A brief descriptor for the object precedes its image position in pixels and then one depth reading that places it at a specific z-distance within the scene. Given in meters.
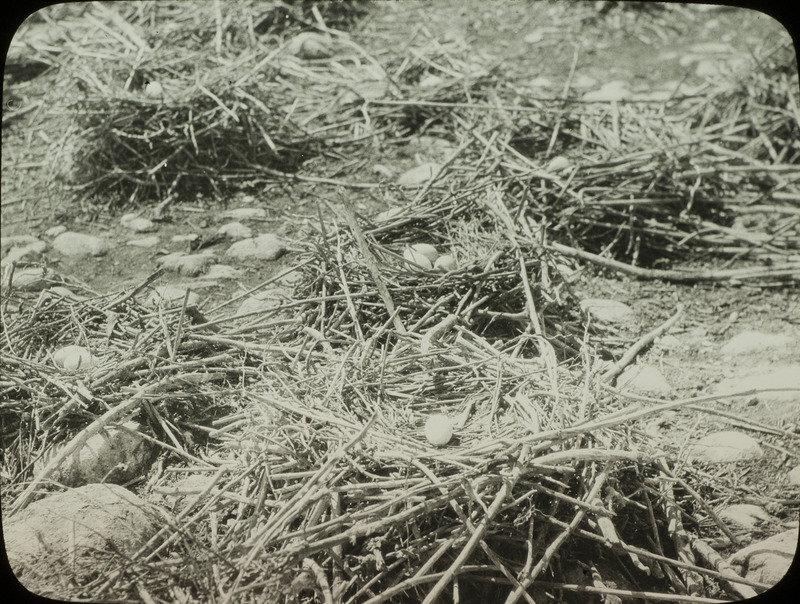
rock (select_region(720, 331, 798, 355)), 1.99
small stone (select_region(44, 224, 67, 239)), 2.39
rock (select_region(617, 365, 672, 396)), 1.81
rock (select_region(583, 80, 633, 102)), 3.13
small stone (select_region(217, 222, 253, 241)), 2.38
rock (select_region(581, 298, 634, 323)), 2.09
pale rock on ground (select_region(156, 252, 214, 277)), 2.19
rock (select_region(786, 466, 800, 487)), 1.58
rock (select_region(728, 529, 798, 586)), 1.36
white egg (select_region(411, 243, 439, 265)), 2.05
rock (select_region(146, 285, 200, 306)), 1.95
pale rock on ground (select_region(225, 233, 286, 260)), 2.27
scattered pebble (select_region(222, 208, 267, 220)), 2.48
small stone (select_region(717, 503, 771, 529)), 1.48
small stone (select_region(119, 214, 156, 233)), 2.43
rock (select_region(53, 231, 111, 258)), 2.29
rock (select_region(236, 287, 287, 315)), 1.98
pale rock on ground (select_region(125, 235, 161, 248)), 2.35
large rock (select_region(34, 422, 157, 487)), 1.51
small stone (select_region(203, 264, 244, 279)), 2.17
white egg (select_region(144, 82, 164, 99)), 2.68
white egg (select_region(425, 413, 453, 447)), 1.45
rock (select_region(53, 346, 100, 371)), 1.68
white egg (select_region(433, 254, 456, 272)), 2.01
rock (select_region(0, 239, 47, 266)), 2.26
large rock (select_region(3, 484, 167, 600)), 1.28
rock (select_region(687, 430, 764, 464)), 1.62
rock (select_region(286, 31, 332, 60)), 3.36
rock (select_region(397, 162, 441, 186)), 2.56
